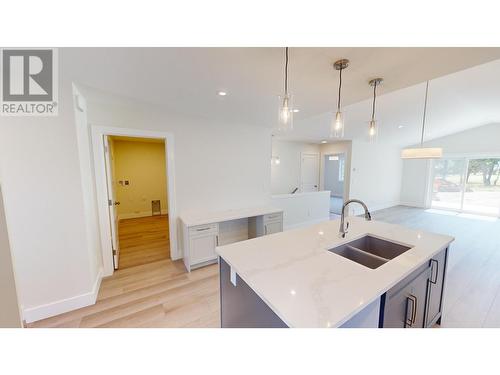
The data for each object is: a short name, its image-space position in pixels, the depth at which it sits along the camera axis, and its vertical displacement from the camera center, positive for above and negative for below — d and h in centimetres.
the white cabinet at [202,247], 269 -116
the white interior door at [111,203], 254 -48
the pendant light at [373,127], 180 +44
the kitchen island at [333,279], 86 -61
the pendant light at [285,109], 142 +46
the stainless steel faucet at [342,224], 163 -50
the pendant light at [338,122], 153 +42
